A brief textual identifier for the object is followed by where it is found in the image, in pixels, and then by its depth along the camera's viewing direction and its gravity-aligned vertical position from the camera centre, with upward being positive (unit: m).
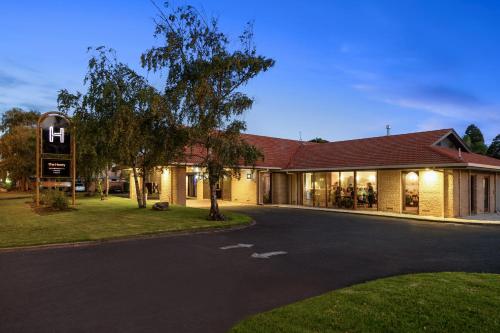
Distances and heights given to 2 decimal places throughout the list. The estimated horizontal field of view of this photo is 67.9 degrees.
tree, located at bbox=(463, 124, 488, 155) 43.56 +4.37
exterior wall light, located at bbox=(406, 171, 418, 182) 21.16 -0.22
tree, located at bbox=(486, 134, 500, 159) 45.97 +2.84
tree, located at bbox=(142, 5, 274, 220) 15.83 +3.82
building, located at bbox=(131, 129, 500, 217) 20.09 -0.31
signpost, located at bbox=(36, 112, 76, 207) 20.84 +1.58
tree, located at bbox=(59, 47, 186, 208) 16.72 +2.63
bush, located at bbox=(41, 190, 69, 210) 19.58 -1.38
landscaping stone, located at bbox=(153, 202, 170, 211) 20.45 -1.80
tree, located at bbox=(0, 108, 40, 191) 43.53 +3.48
